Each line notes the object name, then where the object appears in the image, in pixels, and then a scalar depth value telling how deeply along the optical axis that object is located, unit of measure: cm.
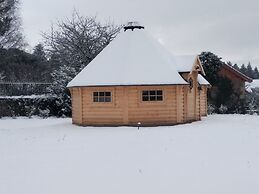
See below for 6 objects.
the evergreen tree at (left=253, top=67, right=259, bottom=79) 6841
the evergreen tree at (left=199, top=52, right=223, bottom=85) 2320
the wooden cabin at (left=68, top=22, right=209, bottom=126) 1361
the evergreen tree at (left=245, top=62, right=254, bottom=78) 6690
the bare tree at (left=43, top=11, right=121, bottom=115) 2442
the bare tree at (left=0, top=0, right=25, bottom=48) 2714
